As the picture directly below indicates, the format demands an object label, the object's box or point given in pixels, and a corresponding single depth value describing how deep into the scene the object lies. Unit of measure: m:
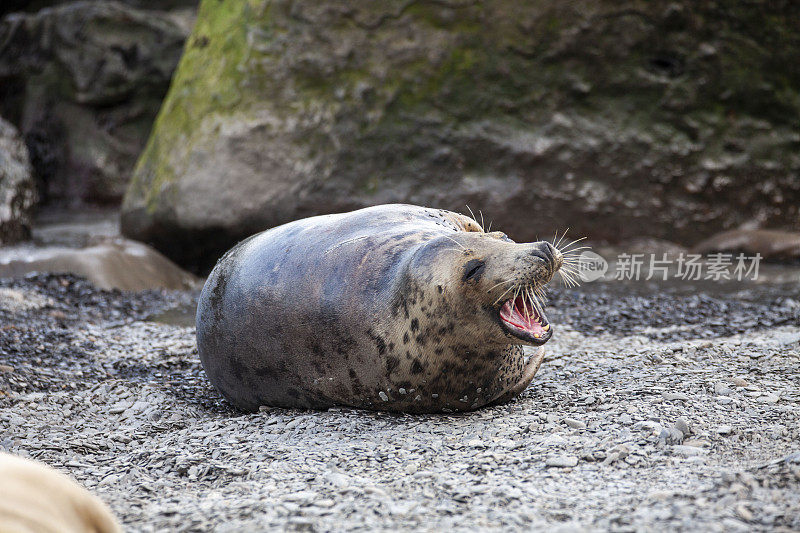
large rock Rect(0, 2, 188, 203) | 24.02
